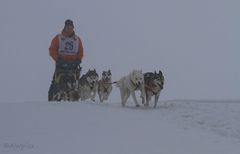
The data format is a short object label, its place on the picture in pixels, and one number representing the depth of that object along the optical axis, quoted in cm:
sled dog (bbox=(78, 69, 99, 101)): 1603
